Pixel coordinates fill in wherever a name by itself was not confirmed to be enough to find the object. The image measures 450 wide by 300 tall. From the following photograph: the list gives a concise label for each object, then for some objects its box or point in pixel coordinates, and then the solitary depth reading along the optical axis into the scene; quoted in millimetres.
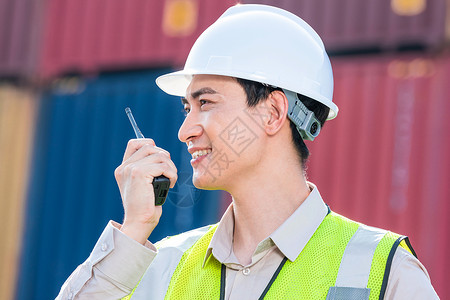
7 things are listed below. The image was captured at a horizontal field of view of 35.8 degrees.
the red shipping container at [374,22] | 8453
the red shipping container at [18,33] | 11312
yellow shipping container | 10797
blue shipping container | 10055
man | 2340
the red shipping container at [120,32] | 10195
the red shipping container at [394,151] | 7891
